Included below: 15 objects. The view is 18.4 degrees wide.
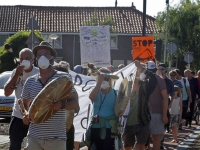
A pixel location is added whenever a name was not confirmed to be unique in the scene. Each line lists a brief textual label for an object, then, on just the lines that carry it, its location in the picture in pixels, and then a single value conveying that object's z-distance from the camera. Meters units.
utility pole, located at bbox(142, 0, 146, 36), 22.14
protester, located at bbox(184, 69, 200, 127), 19.58
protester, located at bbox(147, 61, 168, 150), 10.41
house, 54.62
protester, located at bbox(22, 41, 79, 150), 6.62
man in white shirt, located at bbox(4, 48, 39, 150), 8.04
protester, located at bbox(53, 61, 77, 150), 8.50
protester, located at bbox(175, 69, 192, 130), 17.67
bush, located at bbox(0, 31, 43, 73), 39.81
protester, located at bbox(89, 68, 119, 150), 8.69
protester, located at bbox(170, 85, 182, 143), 14.56
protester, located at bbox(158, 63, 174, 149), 11.69
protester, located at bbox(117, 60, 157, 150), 9.83
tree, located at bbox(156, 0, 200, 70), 47.91
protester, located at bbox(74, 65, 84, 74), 12.82
